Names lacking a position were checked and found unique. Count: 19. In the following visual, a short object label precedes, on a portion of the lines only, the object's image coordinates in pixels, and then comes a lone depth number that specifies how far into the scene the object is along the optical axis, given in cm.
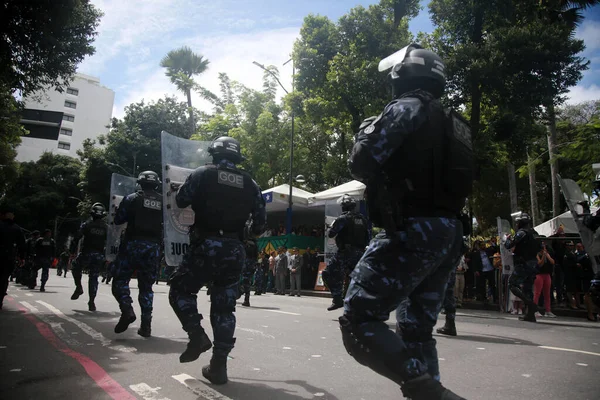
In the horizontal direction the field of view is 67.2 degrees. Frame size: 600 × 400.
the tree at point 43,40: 838
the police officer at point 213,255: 366
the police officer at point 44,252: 1428
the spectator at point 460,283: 1184
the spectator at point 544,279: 970
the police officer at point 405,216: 216
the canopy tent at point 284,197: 1961
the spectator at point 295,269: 1625
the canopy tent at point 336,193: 1628
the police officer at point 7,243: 800
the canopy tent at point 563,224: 1446
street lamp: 1925
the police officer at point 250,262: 1070
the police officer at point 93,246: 855
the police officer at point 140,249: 571
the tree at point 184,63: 4341
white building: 6438
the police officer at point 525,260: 835
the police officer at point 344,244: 798
